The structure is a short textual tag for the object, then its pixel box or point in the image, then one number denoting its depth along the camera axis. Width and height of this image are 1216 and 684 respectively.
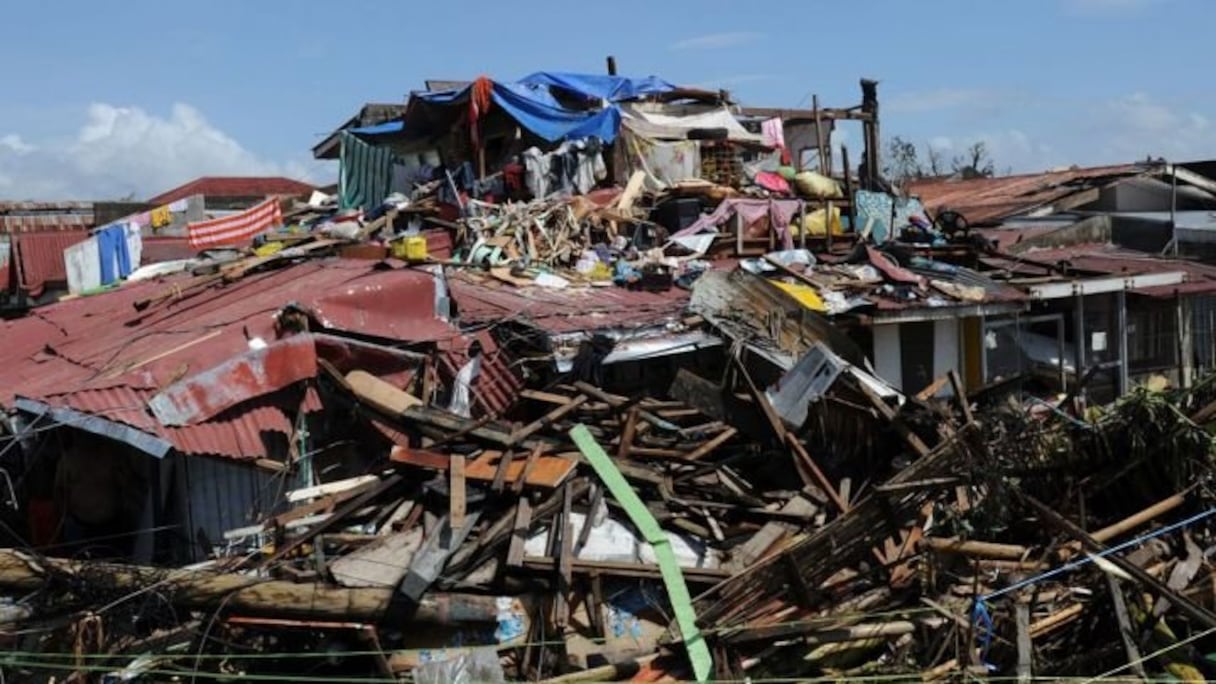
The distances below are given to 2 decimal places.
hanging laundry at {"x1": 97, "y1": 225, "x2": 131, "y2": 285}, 17.61
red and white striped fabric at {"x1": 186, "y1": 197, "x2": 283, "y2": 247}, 18.23
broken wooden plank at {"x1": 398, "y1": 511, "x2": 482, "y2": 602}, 7.53
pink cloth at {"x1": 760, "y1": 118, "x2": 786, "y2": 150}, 20.62
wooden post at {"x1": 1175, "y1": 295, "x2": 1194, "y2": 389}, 16.89
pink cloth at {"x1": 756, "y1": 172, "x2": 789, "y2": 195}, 17.38
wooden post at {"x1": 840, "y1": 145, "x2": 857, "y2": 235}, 16.53
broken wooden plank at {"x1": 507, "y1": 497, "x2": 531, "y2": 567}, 7.88
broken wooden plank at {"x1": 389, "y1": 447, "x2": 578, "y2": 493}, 8.47
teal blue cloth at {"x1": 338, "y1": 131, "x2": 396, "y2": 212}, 18.02
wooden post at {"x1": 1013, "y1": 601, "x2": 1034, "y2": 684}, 7.12
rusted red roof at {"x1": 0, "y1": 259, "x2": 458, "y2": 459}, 8.67
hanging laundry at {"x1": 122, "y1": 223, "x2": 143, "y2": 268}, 17.66
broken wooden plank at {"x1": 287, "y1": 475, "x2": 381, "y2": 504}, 8.82
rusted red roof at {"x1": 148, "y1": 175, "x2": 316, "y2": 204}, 41.78
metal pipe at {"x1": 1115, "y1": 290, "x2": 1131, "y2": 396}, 15.75
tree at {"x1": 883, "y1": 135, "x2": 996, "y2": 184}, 46.00
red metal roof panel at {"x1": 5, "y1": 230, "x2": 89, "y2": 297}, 20.31
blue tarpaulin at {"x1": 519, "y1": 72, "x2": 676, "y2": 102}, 17.83
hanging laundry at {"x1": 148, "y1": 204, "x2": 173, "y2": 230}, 20.03
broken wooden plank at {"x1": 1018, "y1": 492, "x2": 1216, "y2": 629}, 7.20
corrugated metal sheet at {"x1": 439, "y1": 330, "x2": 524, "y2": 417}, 10.23
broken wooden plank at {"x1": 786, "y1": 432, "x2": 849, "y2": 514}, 8.96
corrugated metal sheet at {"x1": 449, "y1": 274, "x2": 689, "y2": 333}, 10.89
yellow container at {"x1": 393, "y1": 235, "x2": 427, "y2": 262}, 13.02
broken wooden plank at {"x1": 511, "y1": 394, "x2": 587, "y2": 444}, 9.11
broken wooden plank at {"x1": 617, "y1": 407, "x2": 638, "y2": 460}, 9.31
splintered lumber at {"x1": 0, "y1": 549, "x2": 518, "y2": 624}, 7.50
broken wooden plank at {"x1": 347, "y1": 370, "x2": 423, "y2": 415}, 9.24
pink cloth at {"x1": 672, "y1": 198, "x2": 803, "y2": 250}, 15.18
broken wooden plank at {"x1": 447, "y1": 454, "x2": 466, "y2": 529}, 8.20
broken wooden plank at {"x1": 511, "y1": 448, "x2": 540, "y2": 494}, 8.40
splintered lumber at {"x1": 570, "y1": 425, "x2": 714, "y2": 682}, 7.56
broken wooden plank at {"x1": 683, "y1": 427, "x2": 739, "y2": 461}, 9.38
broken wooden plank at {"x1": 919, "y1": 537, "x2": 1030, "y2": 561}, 8.08
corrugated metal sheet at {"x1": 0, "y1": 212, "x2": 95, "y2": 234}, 26.27
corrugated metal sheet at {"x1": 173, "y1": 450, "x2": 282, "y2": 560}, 9.22
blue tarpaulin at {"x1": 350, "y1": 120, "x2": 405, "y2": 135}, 18.12
